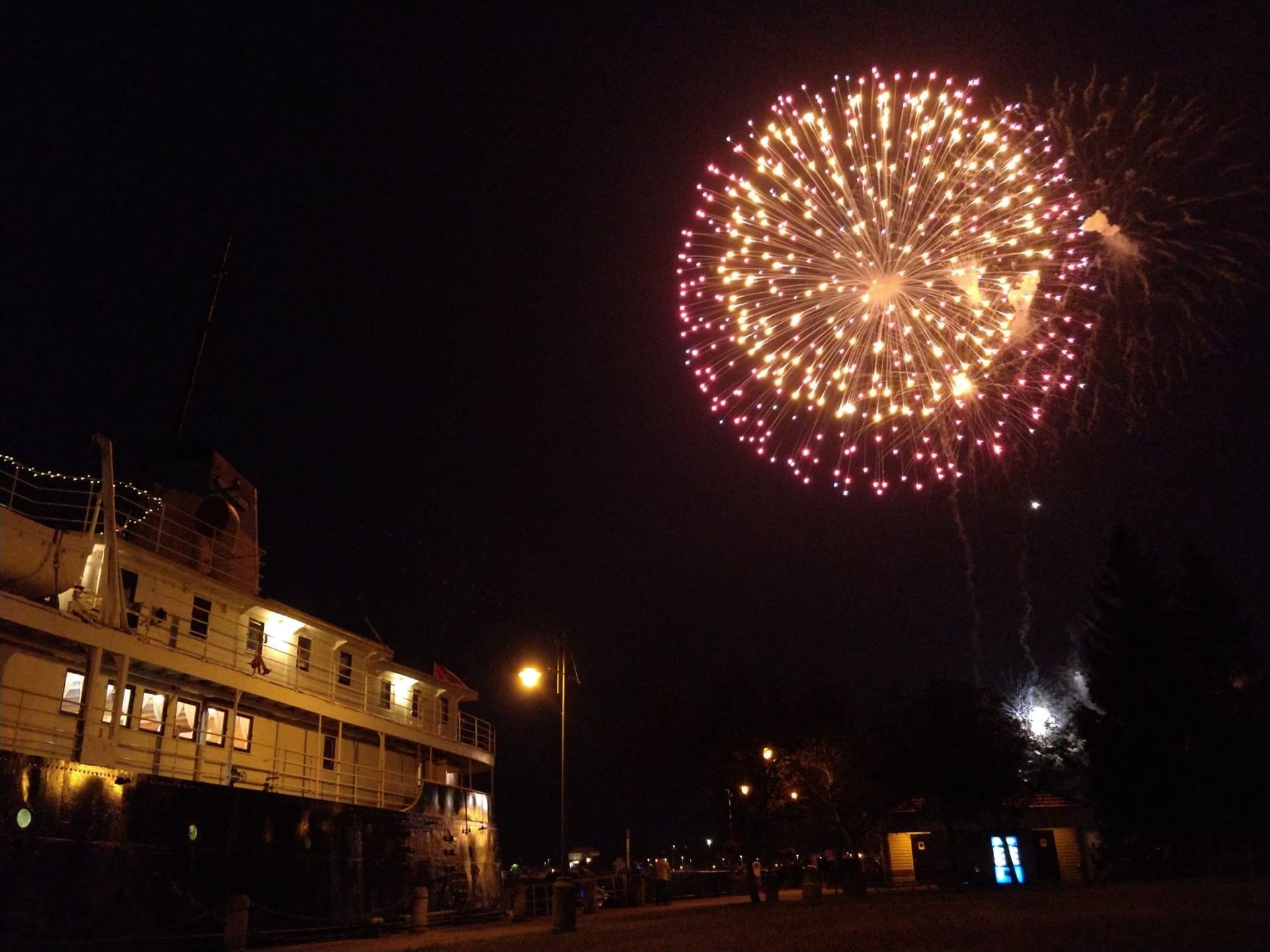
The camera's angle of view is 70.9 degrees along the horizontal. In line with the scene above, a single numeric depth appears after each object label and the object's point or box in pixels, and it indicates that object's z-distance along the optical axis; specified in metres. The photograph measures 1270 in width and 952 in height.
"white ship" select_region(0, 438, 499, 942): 13.35
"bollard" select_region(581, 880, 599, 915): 26.70
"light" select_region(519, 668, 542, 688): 19.45
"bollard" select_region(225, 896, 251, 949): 14.81
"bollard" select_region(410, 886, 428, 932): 19.39
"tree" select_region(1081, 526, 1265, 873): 32.12
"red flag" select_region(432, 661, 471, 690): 29.42
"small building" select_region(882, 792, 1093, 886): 34.72
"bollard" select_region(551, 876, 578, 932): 18.14
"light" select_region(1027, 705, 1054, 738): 57.38
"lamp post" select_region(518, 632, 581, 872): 18.78
